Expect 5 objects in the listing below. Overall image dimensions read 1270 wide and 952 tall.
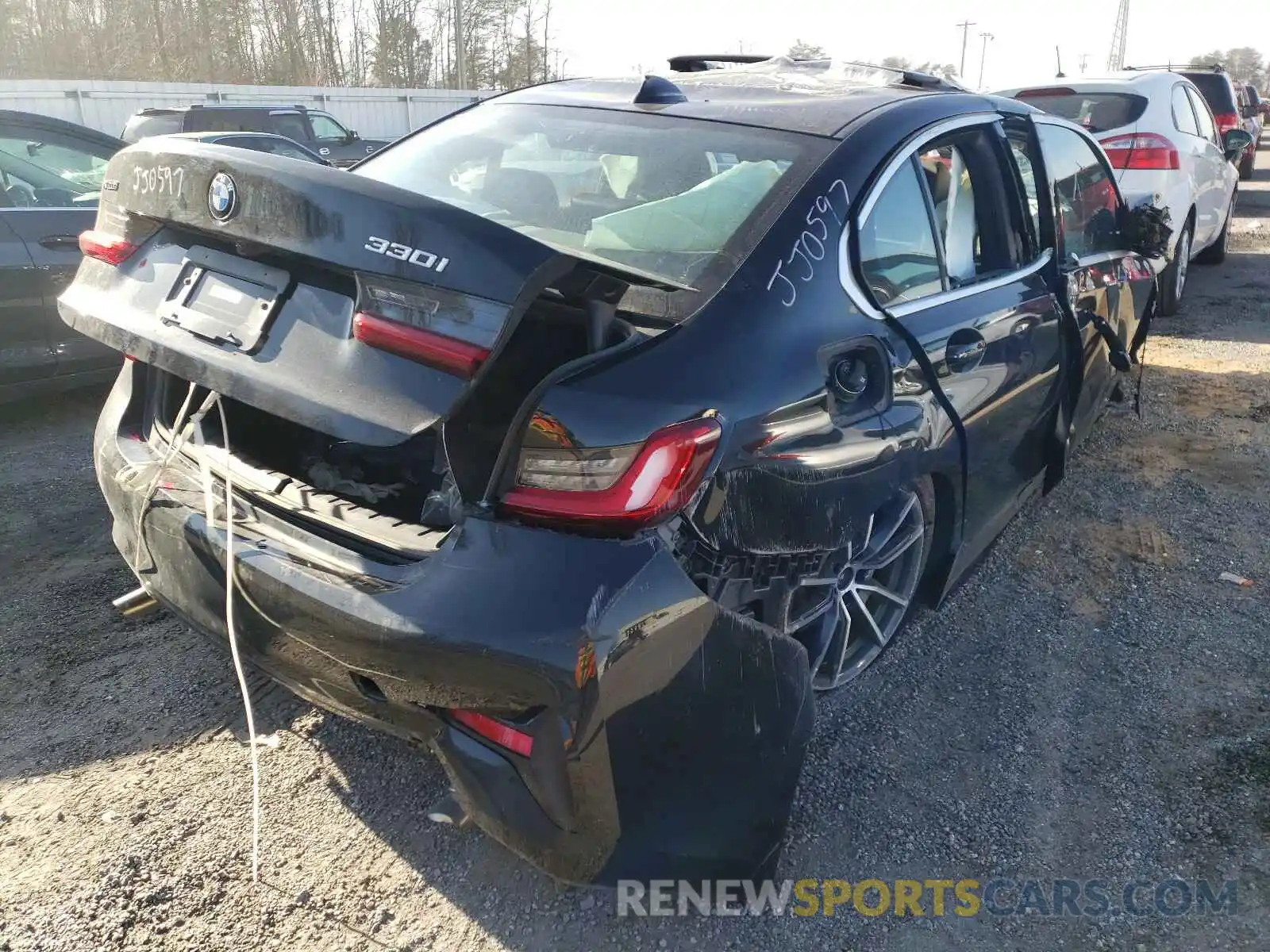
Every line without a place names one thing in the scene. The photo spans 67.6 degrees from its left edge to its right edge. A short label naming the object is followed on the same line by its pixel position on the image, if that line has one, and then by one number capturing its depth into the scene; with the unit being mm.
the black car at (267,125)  11641
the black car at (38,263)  4473
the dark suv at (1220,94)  11734
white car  7273
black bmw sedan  1699
